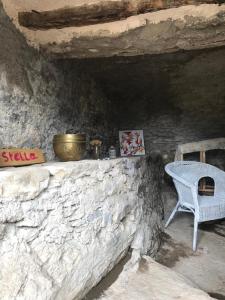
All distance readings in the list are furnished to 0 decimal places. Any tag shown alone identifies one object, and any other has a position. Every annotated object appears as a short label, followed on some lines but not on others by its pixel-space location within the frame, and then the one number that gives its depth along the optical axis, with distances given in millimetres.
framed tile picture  2372
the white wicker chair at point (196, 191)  1838
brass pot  1270
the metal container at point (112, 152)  1755
